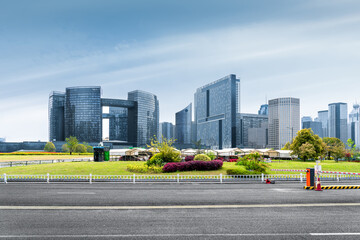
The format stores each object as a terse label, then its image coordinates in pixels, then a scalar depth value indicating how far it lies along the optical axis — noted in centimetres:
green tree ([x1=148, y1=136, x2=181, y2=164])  3431
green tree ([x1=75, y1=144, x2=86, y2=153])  11645
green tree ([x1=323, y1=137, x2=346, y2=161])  6278
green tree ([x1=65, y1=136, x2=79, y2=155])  9006
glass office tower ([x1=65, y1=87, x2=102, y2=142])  19538
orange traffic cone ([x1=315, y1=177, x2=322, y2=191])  2007
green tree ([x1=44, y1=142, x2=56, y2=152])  13812
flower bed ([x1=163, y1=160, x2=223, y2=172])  3116
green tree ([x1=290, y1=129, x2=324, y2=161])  5722
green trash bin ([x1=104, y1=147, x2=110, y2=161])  4575
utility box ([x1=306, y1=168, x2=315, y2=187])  2146
